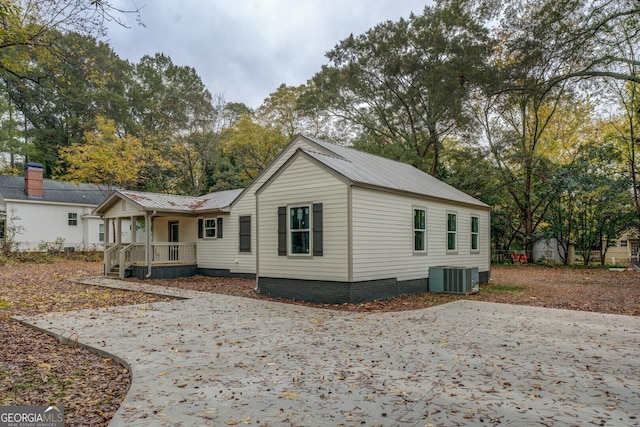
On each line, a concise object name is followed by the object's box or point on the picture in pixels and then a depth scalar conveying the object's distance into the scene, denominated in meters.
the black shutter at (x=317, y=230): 10.66
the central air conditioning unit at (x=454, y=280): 12.67
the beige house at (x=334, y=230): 10.41
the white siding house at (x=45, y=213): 25.78
